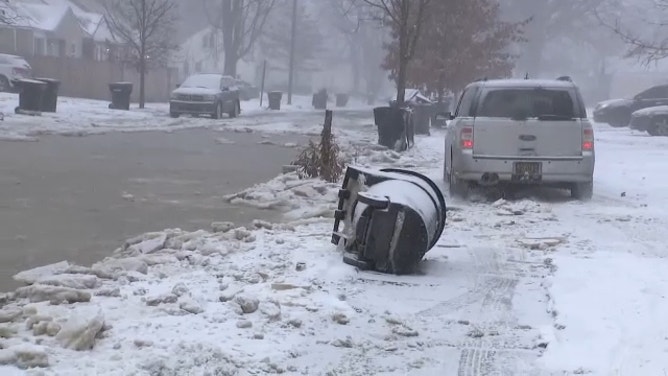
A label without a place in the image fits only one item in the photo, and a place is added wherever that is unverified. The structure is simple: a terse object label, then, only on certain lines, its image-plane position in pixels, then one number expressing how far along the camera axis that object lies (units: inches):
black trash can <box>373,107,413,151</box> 847.1
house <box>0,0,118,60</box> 2151.8
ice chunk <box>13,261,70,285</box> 279.6
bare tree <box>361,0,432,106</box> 850.1
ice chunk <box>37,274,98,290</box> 260.2
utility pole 2316.2
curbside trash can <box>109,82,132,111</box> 1430.9
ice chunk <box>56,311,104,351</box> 207.5
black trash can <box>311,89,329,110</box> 2196.1
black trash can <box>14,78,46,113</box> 1111.0
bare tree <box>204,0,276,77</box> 2380.7
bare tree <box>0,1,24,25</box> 1055.1
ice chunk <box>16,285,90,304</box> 244.5
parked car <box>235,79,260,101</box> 2412.4
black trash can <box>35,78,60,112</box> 1156.7
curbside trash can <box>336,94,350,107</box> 2556.6
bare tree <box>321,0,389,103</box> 3164.4
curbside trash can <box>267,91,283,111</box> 1935.3
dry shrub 534.6
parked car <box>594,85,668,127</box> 1448.1
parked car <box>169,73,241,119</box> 1358.3
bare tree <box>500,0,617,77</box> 2620.6
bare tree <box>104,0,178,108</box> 1535.6
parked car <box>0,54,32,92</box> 1566.2
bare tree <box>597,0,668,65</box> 936.9
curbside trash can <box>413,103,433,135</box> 1089.4
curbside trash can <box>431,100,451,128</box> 1234.3
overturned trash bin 295.0
